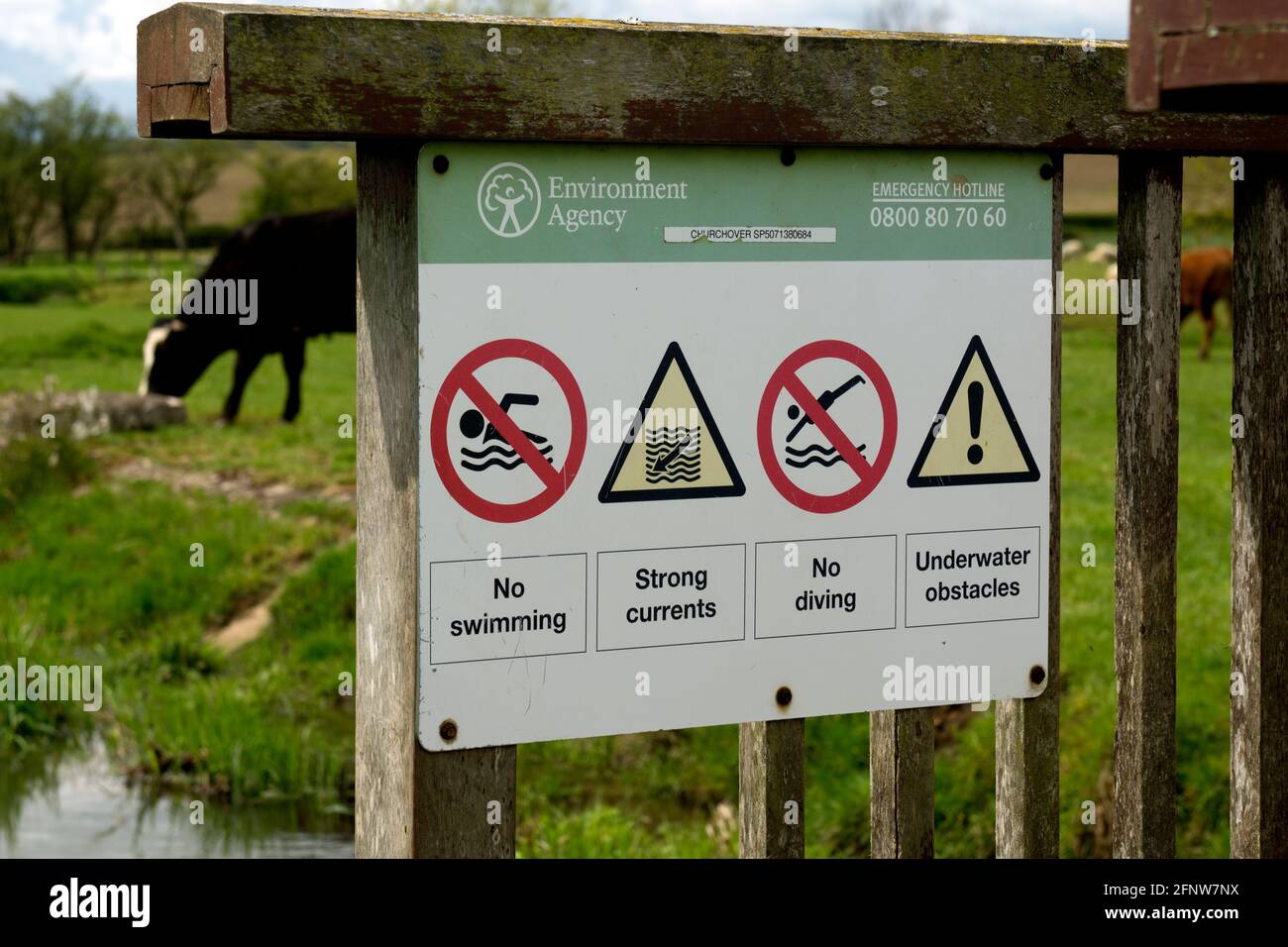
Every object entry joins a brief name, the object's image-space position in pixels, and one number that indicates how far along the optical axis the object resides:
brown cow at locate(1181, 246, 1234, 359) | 19.56
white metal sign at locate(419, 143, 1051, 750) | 2.49
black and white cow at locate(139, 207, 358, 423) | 14.23
